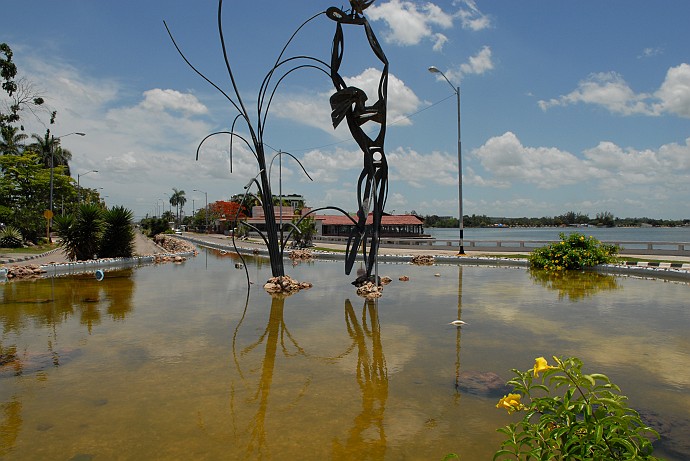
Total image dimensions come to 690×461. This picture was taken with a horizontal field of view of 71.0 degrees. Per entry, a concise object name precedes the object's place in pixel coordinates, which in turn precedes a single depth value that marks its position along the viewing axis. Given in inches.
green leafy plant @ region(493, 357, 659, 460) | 97.9
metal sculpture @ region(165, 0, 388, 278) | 505.4
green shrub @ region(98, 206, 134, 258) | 913.5
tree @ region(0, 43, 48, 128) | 796.0
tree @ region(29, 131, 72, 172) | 2301.9
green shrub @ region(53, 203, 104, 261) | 850.1
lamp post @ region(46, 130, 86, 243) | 1129.5
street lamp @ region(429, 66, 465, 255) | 1006.2
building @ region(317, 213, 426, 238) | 2048.2
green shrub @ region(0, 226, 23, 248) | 1168.2
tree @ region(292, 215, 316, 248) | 1335.4
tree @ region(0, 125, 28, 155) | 1812.3
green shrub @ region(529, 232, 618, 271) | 753.6
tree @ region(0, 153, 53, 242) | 1416.6
